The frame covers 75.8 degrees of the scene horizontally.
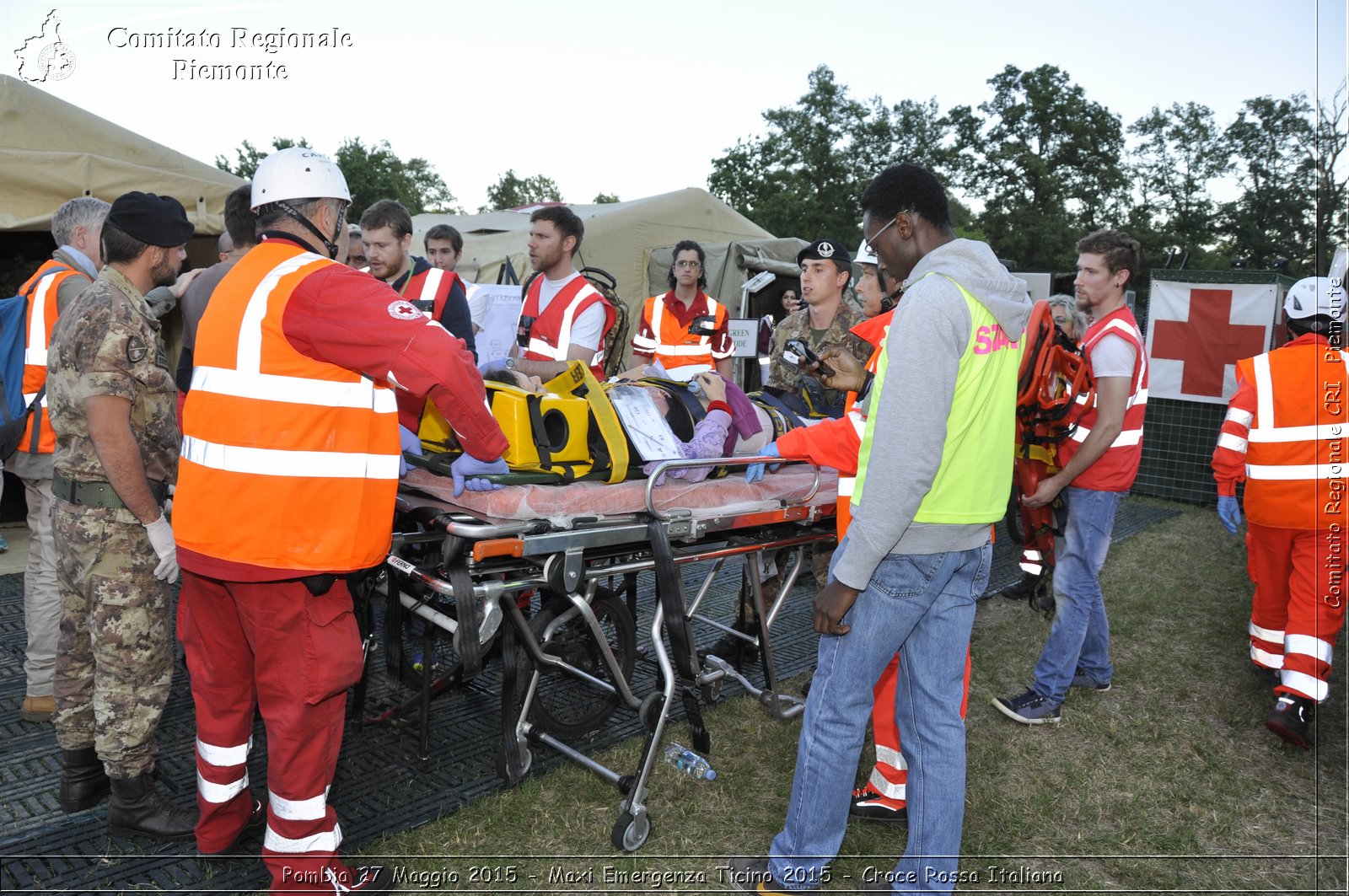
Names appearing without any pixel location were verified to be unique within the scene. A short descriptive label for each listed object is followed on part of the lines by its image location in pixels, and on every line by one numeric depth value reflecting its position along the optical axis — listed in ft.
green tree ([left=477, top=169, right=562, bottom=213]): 226.79
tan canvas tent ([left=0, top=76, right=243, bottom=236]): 21.45
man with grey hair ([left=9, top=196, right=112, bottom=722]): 12.57
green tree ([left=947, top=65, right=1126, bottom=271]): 143.02
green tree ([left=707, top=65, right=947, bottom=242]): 165.27
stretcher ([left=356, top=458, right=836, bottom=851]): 9.68
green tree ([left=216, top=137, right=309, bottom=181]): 111.75
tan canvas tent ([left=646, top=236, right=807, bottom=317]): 39.96
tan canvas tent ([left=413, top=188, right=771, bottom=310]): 41.47
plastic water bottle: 11.64
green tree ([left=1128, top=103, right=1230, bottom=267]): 115.44
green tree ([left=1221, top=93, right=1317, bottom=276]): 75.25
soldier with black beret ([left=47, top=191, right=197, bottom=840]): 9.80
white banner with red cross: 30.37
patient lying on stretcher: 11.88
